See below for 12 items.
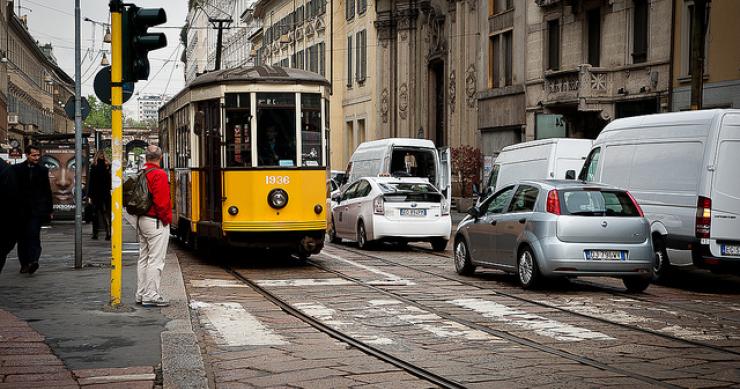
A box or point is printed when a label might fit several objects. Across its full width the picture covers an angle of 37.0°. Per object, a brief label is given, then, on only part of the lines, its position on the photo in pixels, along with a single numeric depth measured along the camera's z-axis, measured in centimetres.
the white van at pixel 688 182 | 1559
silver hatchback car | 1442
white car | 2239
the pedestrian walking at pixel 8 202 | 1119
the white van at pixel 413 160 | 3269
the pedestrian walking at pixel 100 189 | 2458
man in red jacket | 1205
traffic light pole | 1162
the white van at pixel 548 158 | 2466
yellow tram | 1758
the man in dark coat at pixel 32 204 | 1631
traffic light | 1164
